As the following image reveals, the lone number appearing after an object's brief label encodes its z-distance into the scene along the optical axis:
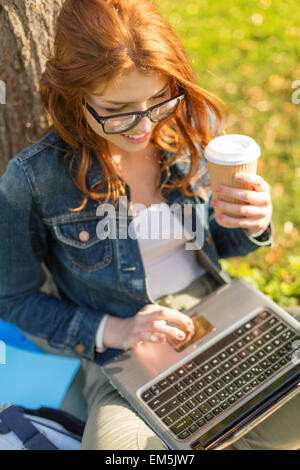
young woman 1.60
